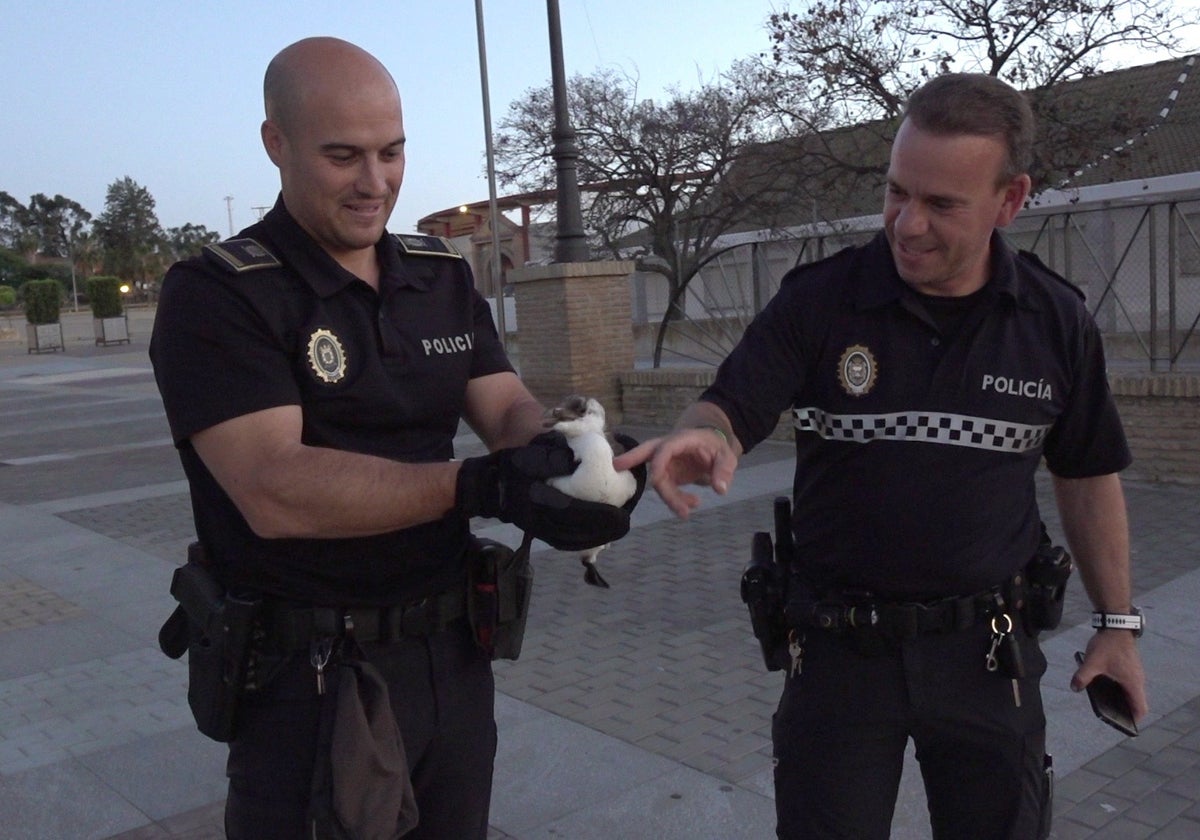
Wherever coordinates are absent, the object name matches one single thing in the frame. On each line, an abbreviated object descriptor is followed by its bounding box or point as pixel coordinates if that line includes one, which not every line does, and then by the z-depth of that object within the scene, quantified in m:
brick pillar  12.57
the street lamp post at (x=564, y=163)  12.20
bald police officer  1.91
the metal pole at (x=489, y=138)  22.77
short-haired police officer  2.27
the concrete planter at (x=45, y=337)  43.12
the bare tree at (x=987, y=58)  12.05
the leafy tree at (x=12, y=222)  109.50
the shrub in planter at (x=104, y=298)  47.69
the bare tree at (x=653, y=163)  23.58
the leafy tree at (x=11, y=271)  94.41
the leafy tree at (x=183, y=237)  109.56
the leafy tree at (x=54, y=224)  110.88
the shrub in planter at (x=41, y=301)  44.38
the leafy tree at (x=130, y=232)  100.75
